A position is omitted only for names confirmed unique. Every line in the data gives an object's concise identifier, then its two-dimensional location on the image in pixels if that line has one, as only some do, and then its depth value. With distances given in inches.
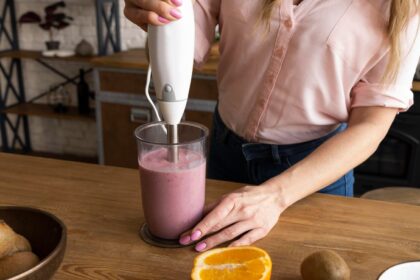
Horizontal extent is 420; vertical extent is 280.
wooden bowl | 23.7
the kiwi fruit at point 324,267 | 24.2
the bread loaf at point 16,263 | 21.0
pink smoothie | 28.5
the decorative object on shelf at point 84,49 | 114.3
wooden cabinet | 93.0
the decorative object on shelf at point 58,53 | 114.3
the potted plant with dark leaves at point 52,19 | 117.6
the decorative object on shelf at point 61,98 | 125.1
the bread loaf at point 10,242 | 22.1
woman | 32.3
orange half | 24.2
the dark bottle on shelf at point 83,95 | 120.1
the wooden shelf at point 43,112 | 117.7
